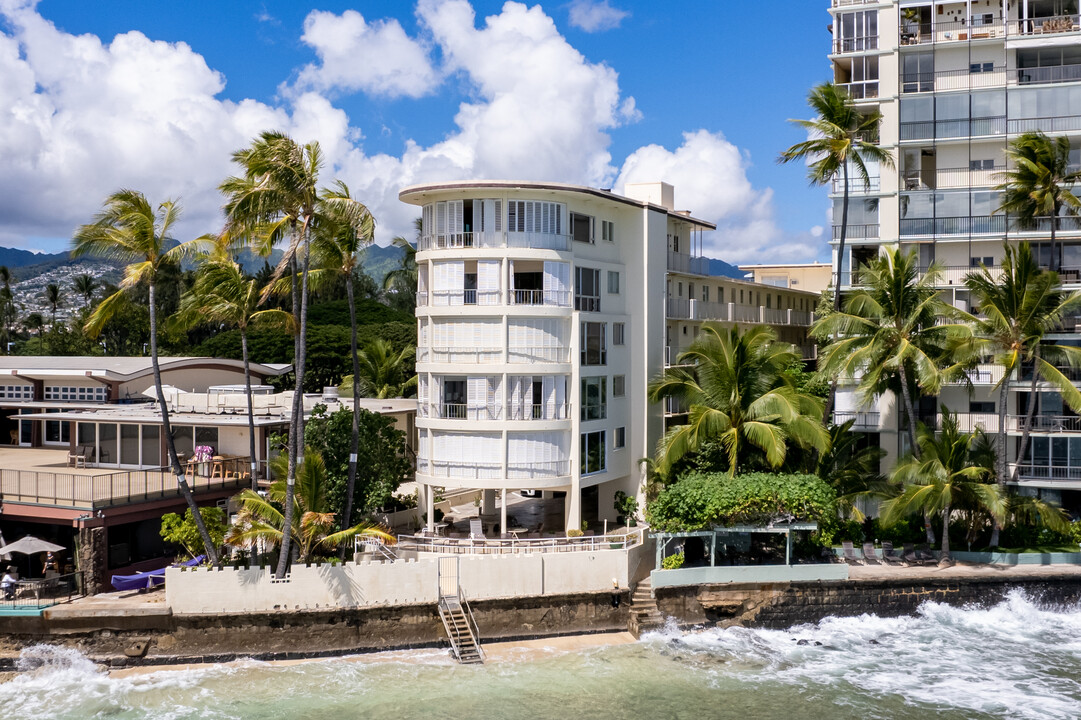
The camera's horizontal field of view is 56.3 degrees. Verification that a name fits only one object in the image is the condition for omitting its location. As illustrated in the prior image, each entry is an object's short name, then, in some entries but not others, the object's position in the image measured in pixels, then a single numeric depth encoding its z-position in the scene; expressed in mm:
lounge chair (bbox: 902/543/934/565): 37062
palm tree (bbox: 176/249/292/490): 36062
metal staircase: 31703
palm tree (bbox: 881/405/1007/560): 35875
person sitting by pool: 31844
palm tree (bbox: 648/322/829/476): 36344
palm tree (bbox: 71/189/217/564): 31469
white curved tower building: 38062
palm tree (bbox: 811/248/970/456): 37344
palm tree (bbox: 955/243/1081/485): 37031
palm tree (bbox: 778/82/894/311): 40000
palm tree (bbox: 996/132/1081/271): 39000
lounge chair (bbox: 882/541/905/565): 37625
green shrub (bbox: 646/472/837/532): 34219
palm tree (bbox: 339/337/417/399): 58938
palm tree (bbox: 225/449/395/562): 32272
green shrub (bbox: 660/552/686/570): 35344
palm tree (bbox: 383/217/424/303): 72375
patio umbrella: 32188
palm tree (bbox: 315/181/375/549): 33344
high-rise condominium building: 42750
